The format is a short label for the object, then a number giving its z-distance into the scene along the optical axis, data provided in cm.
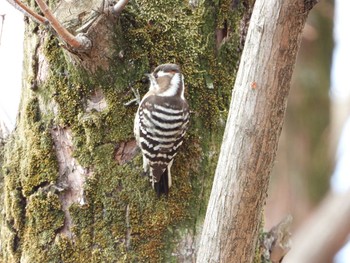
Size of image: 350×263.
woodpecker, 664
